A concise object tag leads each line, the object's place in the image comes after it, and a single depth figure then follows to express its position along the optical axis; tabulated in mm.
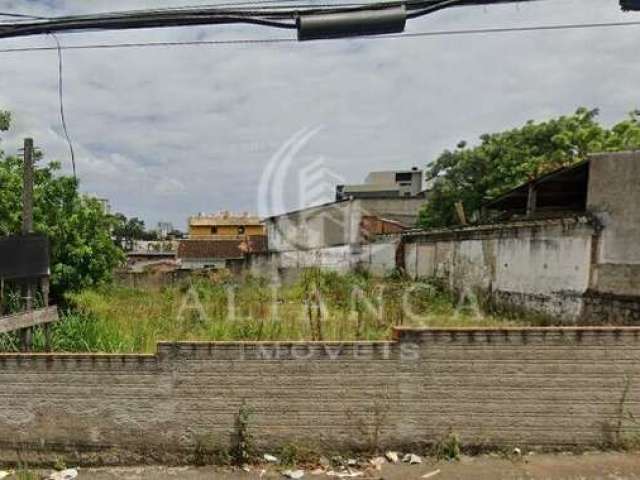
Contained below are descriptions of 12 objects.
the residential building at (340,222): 23797
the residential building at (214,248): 32459
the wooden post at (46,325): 4711
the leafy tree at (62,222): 7246
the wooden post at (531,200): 10662
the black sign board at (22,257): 4562
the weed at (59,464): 4008
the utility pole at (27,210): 4648
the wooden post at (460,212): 15500
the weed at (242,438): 3979
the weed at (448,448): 3910
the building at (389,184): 43000
